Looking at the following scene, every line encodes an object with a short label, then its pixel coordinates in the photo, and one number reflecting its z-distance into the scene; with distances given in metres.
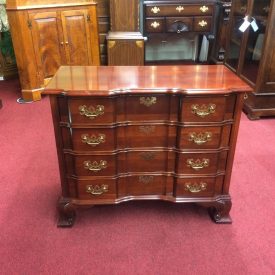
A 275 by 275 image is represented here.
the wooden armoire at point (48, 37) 2.99
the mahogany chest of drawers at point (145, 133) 1.38
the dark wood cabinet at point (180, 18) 3.74
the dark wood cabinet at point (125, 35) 3.27
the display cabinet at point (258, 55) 2.63
